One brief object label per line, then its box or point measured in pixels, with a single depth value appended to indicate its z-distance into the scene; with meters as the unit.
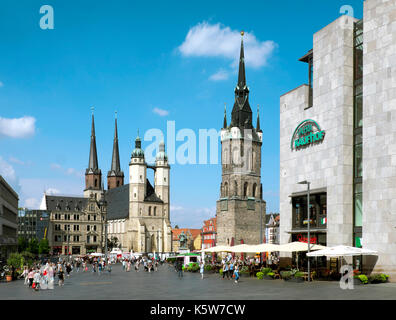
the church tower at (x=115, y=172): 183.75
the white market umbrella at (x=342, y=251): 34.78
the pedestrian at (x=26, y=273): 40.26
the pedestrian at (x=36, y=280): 33.44
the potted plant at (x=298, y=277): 37.06
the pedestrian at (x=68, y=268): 49.66
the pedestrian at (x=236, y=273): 38.17
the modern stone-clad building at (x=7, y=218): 81.50
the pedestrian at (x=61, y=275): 37.59
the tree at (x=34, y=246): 125.84
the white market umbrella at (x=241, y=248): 46.87
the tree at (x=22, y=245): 123.50
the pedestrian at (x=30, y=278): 35.53
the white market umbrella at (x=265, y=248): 43.66
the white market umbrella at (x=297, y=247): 40.22
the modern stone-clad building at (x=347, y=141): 38.06
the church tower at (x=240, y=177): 112.19
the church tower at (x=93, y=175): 176.00
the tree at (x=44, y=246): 132.35
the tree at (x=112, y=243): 138.59
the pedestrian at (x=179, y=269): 47.87
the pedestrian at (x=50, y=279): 35.22
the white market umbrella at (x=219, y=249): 51.14
